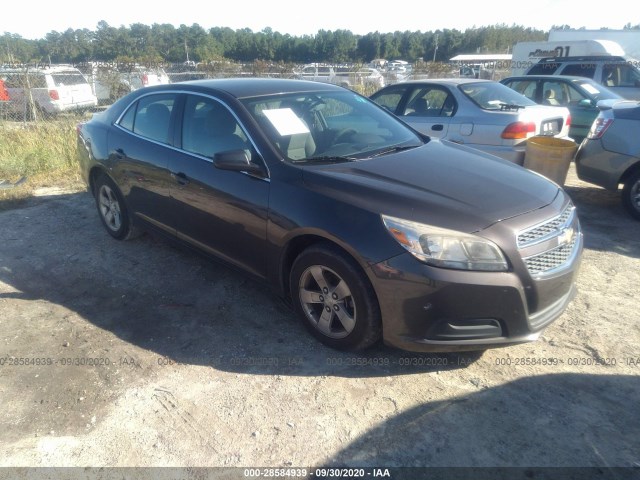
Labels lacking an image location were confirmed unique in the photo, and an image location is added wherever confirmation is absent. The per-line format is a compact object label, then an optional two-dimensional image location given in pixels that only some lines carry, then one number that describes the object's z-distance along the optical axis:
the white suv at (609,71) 10.87
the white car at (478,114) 6.15
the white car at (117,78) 13.63
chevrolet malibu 2.58
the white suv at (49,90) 10.86
